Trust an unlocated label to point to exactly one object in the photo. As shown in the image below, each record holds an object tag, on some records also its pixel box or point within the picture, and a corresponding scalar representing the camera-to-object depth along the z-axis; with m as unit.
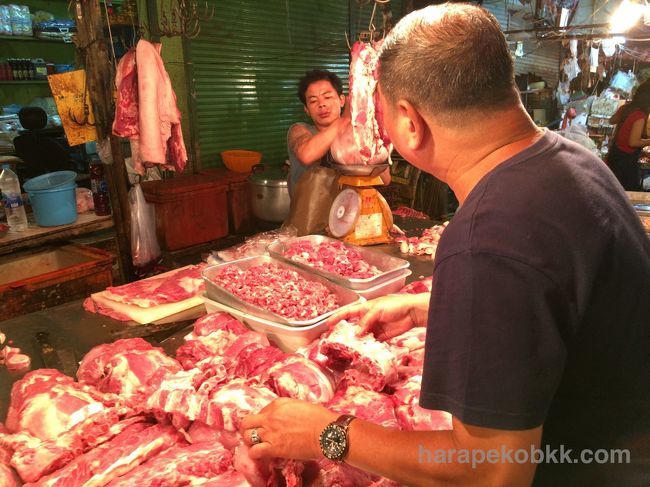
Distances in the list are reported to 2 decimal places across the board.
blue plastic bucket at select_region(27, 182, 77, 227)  4.55
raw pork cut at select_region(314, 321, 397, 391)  1.92
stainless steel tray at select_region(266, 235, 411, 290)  2.57
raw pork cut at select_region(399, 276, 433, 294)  2.79
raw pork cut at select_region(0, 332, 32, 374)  2.18
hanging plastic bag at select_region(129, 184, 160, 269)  4.72
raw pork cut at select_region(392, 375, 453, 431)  1.71
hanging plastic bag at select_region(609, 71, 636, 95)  12.32
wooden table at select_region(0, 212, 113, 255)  4.33
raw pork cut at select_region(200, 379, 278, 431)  1.70
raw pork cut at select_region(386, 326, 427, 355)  2.18
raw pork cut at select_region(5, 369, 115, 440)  1.77
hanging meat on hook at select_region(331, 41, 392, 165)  3.30
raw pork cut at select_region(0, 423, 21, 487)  1.58
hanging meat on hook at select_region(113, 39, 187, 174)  3.90
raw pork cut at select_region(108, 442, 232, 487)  1.59
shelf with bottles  8.07
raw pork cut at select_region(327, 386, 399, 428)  1.77
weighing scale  3.49
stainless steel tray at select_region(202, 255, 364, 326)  2.23
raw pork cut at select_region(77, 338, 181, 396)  1.99
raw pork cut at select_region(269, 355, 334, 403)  1.84
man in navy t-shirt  1.04
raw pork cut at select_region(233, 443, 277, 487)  1.54
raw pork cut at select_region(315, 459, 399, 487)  1.55
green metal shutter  7.12
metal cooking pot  6.17
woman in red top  6.71
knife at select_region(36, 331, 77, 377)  2.18
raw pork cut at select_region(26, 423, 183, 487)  1.58
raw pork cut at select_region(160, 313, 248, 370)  2.21
